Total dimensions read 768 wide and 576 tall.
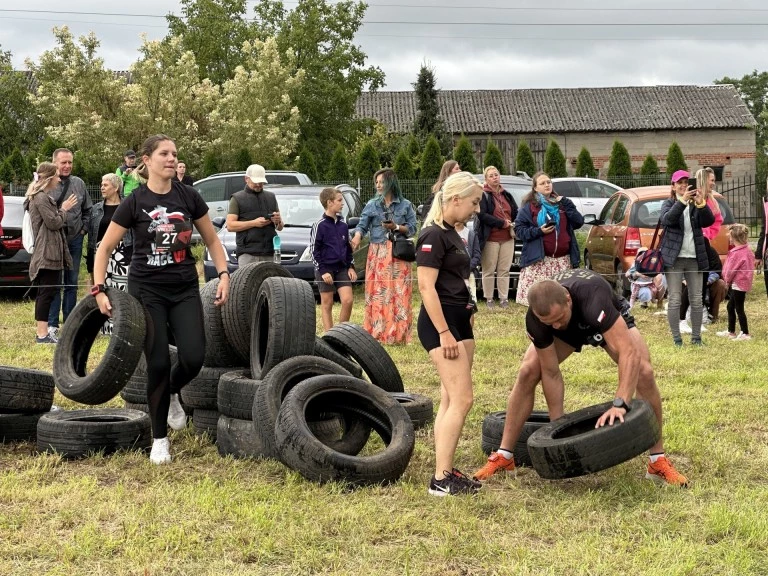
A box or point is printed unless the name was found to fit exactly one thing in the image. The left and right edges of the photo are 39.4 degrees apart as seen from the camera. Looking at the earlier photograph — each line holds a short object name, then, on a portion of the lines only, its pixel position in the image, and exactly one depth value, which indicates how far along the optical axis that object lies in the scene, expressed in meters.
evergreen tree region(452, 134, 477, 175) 33.81
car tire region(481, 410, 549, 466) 6.67
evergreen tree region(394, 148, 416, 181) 31.64
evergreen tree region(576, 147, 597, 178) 37.28
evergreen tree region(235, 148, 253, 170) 32.62
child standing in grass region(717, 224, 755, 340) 12.45
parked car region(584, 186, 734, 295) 15.48
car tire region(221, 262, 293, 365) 7.54
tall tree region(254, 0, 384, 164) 51.50
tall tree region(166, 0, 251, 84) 55.75
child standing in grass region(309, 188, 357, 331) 11.54
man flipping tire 5.69
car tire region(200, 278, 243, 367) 7.62
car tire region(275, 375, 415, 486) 6.04
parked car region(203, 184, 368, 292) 16.05
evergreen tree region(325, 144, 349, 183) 32.16
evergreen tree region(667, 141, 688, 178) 36.69
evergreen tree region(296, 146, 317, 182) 33.22
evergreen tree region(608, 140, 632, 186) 37.53
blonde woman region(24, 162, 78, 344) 12.04
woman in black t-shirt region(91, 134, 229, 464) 6.67
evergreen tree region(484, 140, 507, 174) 33.92
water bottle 11.47
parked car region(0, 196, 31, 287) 16.03
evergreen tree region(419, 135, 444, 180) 32.75
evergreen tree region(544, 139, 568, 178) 34.97
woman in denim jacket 11.98
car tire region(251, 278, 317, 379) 7.02
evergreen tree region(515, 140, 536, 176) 37.56
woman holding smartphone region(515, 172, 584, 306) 13.12
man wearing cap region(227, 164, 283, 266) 11.45
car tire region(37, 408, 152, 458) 6.91
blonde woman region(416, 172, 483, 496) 5.95
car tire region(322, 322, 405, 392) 8.11
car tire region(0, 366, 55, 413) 7.24
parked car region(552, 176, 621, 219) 28.98
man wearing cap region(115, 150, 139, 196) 12.74
